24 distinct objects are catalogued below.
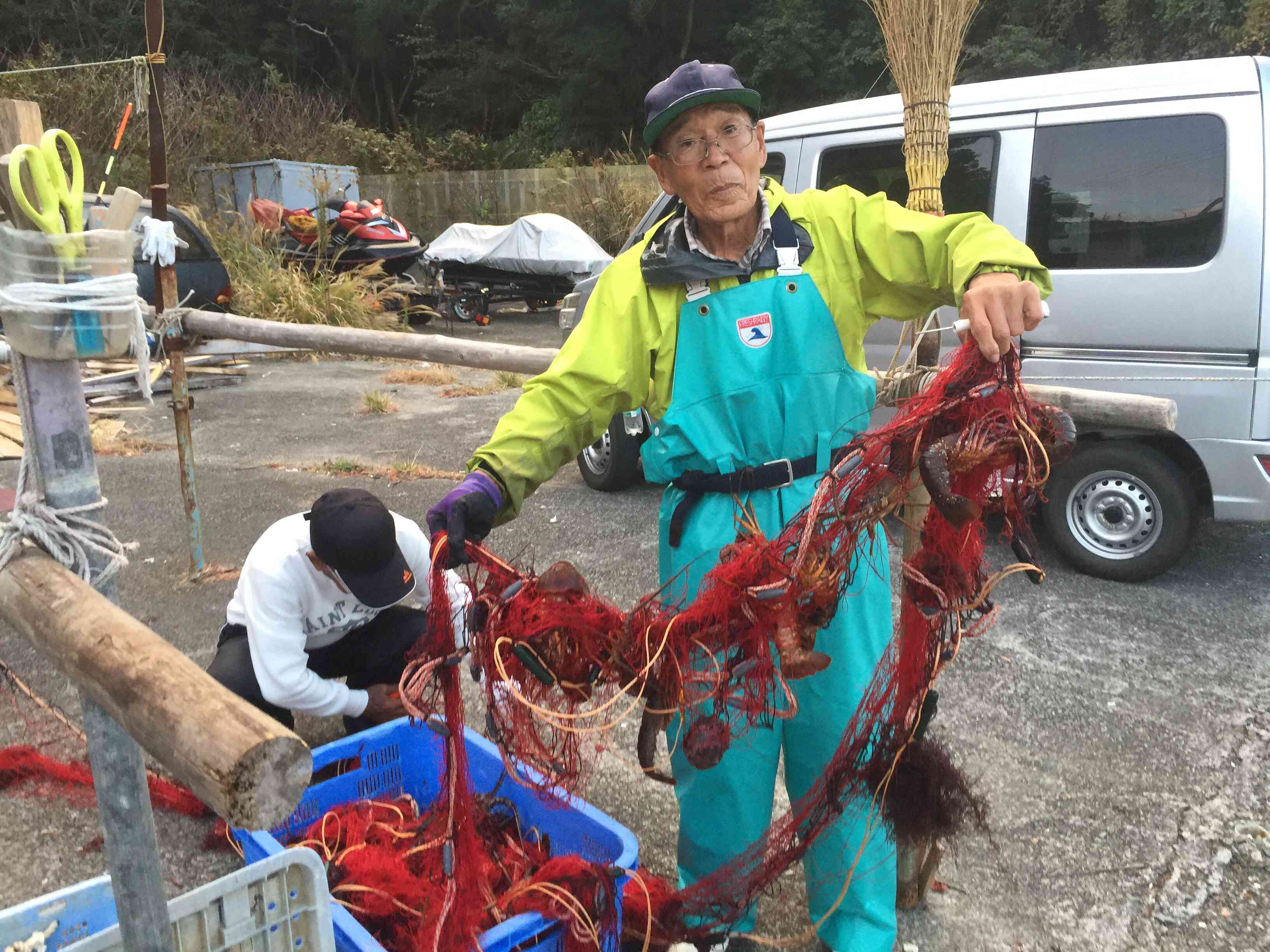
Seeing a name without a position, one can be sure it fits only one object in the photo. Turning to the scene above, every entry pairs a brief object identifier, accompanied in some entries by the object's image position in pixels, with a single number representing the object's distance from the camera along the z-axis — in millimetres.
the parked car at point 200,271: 10586
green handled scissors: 1357
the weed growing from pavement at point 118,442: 7781
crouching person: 2756
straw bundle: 2389
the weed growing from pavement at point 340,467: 7066
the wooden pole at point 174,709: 1077
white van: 4152
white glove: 4301
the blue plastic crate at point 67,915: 1992
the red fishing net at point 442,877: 2107
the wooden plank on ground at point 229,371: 11070
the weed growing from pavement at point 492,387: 10023
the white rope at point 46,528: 1523
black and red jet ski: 13820
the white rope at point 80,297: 1393
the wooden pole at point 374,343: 3617
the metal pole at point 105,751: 1509
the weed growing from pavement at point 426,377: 10922
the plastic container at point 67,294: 1396
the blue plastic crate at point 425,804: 2135
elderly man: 2082
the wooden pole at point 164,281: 4543
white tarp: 15609
